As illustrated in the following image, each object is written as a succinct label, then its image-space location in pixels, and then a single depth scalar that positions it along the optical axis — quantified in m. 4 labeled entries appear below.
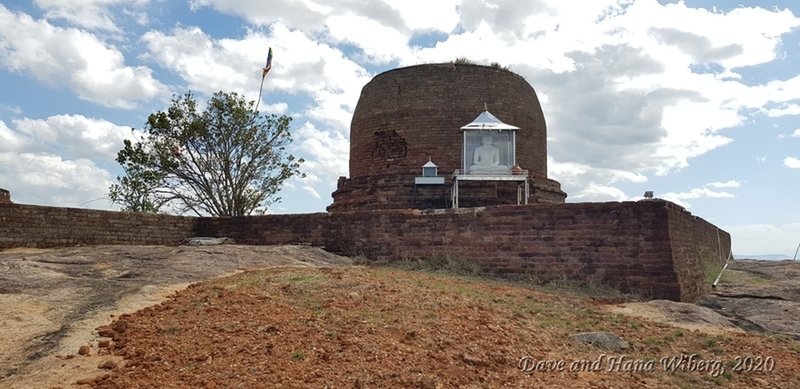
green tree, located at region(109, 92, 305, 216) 17.62
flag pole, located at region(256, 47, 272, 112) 18.92
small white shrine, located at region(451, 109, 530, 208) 14.55
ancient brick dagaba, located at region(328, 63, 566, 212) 15.55
